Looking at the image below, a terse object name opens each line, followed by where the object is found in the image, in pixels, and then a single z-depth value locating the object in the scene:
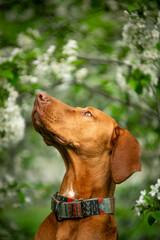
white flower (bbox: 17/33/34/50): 4.58
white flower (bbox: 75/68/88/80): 4.42
